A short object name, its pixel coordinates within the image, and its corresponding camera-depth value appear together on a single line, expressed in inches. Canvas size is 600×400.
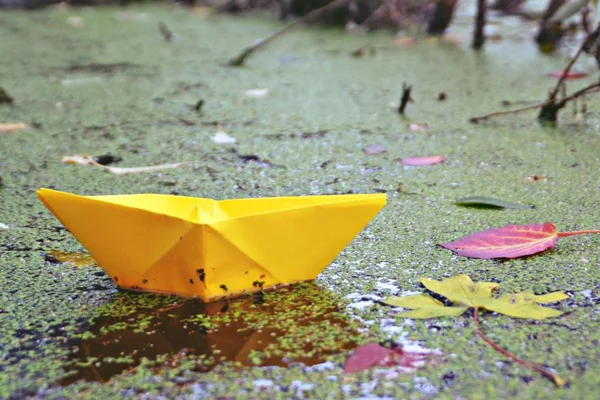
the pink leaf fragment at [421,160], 42.1
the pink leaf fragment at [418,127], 46.3
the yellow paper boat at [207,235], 31.4
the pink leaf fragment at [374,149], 43.4
